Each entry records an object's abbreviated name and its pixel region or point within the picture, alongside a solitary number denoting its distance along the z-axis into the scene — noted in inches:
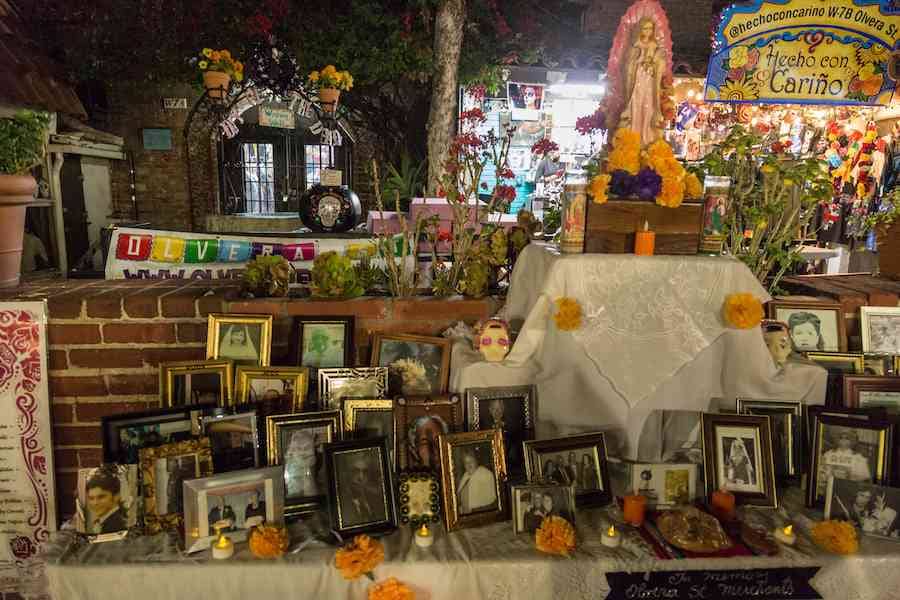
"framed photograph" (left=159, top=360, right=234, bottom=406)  75.3
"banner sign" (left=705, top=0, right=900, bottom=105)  173.5
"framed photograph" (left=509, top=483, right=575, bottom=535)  65.5
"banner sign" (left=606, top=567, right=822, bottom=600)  61.4
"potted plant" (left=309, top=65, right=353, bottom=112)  200.8
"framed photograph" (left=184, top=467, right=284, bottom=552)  61.7
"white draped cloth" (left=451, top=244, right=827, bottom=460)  69.7
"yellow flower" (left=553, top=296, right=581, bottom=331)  68.4
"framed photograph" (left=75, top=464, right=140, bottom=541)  63.3
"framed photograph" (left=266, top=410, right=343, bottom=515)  69.6
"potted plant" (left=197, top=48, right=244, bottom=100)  194.1
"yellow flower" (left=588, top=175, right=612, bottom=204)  70.6
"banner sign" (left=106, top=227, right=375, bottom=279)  135.6
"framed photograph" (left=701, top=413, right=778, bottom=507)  70.9
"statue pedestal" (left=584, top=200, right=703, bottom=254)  71.5
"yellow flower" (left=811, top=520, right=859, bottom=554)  61.9
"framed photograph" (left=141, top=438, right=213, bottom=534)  64.5
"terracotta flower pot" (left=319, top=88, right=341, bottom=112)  202.2
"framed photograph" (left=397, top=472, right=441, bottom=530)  67.4
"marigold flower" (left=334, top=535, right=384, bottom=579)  58.4
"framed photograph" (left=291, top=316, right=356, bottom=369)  81.2
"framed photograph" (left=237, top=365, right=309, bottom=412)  76.9
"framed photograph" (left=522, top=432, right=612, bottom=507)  68.6
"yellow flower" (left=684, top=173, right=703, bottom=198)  71.6
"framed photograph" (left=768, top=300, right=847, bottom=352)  84.2
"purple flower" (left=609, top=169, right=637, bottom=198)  71.6
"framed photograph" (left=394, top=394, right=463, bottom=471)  73.5
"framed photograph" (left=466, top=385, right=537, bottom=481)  74.4
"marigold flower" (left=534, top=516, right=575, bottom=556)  61.4
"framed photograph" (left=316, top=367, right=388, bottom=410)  77.0
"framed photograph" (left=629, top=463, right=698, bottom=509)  69.8
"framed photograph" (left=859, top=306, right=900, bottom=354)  84.2
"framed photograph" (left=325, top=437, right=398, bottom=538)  64.8
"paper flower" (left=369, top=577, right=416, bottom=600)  58.4
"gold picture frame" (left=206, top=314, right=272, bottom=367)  79.8
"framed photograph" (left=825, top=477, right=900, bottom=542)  64.9
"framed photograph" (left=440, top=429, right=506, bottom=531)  66.4
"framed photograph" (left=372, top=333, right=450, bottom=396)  80.1
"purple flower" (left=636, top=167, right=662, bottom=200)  70.4
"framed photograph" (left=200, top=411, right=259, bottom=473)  69.7
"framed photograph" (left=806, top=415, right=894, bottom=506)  68.6
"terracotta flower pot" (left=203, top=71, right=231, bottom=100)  196.7
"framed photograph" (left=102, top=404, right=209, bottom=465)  67.9
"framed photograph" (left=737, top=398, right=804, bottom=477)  74.2
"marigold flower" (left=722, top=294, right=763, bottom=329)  67.6
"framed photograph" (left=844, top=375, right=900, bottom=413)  75.7
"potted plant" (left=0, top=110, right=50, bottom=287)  84.5
